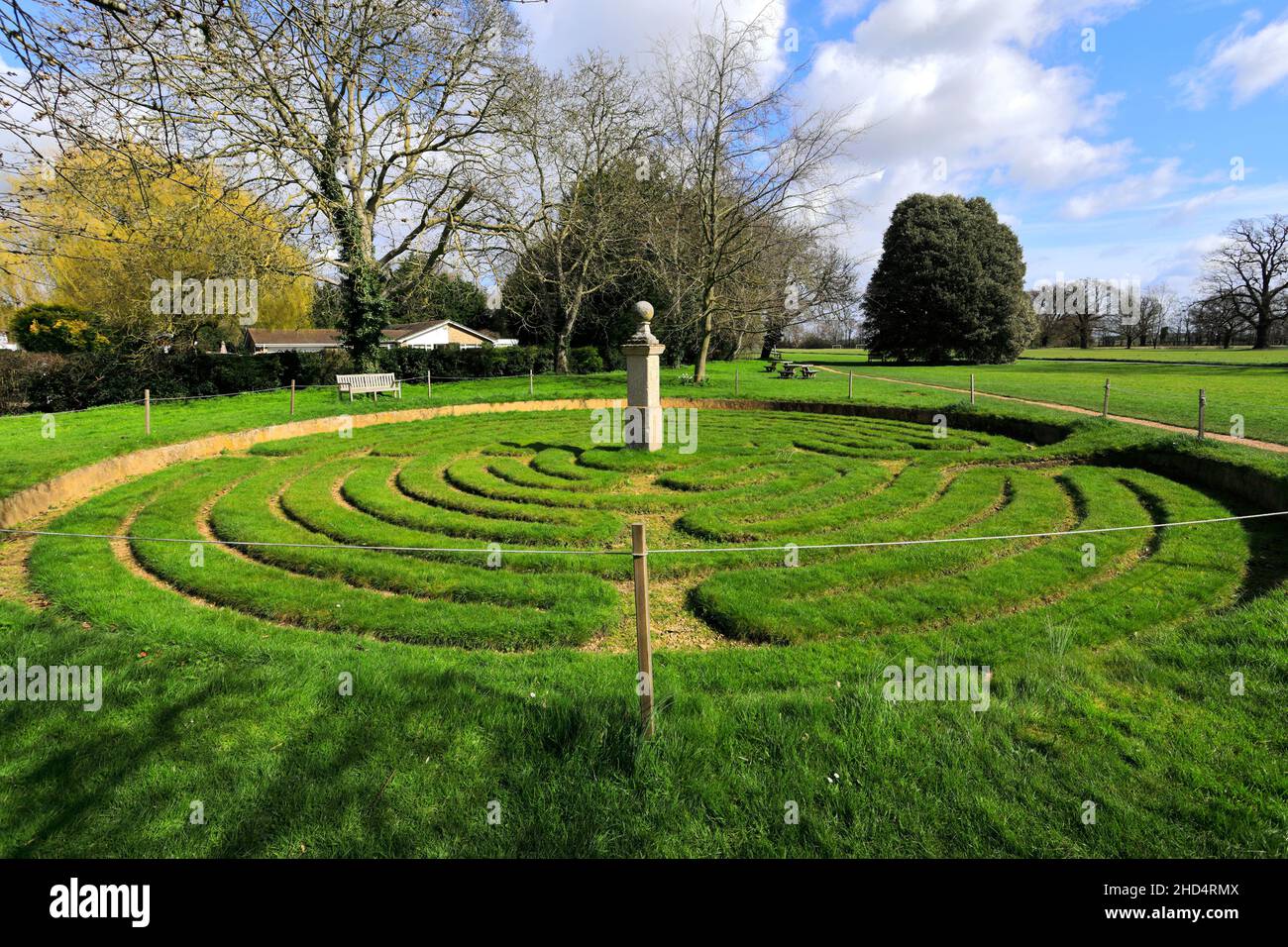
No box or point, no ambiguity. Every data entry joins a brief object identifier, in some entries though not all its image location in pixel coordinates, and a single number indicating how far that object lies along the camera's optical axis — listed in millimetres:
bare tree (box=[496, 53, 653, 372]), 28672
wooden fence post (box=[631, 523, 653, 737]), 3926
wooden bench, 22114
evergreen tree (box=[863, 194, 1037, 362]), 48312
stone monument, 13392
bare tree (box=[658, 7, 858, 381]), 25047
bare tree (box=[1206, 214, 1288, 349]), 58188
